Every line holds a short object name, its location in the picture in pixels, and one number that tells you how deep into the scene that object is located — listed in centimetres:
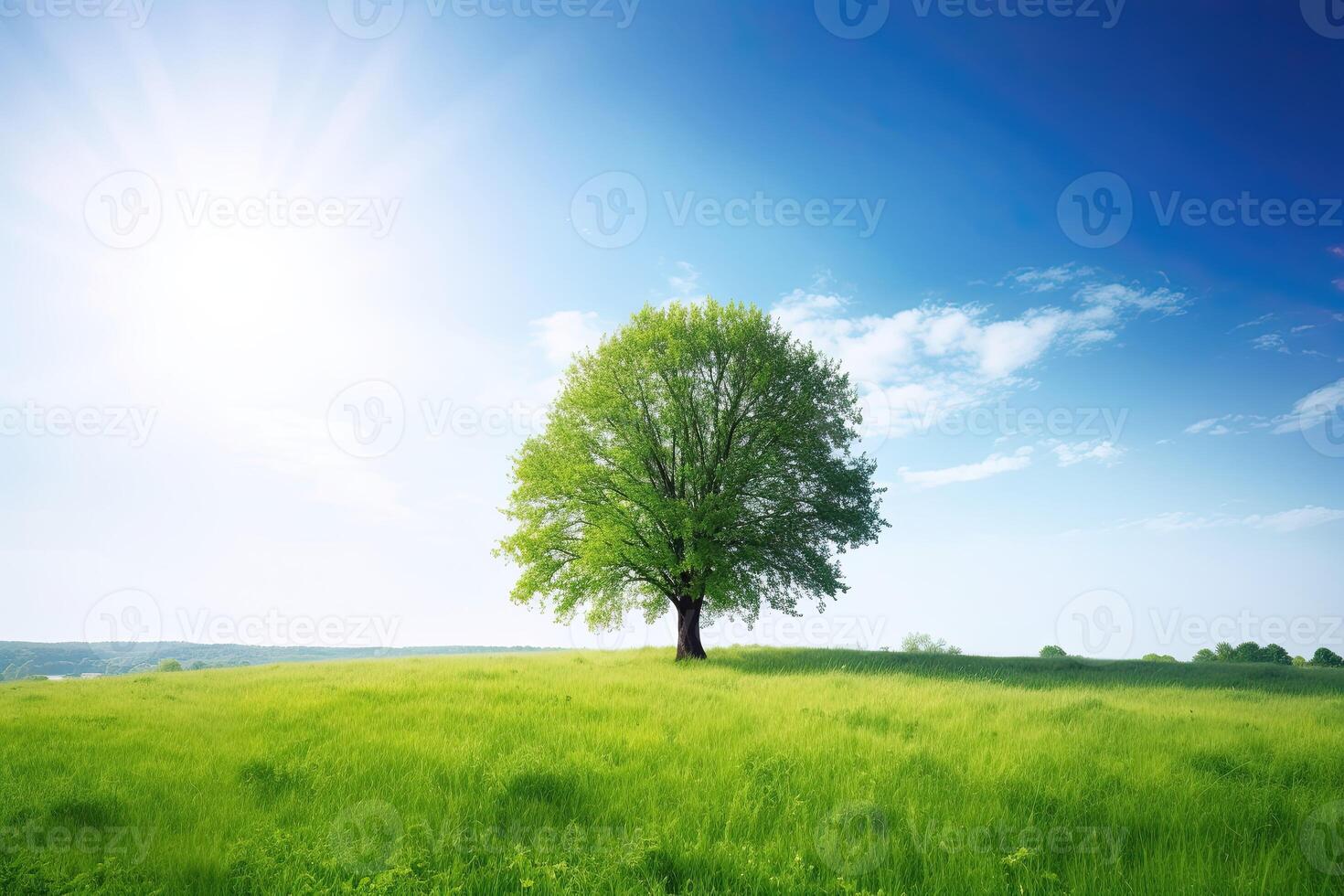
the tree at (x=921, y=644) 5868
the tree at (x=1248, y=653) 4162
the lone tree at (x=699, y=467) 2397
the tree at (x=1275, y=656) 4044
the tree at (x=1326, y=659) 3610
